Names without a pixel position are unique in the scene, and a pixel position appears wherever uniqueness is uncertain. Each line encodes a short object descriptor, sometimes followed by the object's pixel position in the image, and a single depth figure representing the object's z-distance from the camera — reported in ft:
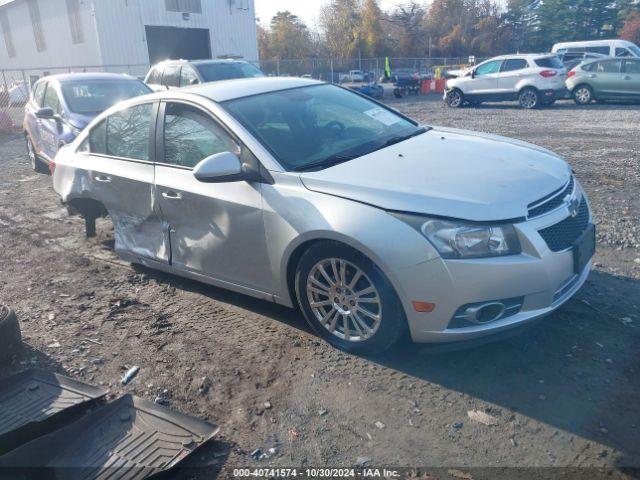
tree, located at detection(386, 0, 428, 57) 222.48
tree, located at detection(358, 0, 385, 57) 214.90
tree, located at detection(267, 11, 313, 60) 202.69
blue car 28.89
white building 103.35
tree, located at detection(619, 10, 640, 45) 194.90
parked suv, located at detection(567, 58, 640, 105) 59.00
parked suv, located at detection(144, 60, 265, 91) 41.37
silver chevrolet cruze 10.43
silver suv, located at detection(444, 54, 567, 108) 60.23
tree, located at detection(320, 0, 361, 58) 215.72
